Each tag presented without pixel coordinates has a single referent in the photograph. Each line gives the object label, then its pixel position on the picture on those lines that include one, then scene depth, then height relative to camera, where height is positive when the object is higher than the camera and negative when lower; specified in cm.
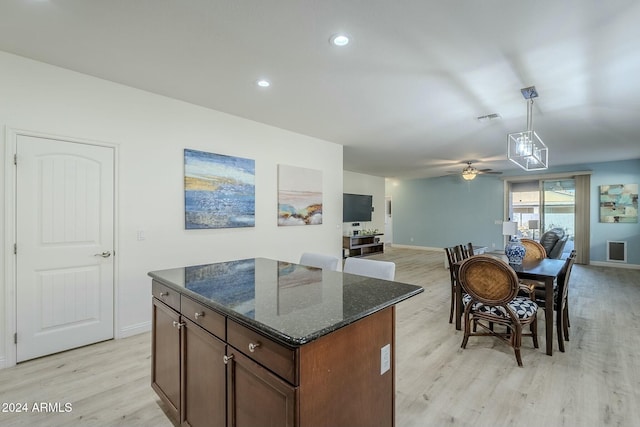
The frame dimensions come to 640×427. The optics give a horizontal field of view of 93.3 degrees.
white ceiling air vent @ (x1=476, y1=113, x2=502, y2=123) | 384 +125
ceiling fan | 668 +91
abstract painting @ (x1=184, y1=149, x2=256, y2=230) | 353 +27
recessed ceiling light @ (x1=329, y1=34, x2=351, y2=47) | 217 +127
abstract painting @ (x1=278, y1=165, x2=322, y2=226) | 458 +27
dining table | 271 -60
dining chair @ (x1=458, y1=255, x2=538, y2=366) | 251 -76
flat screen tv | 791 +15
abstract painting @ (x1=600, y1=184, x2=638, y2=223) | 689 +25
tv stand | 816 -92
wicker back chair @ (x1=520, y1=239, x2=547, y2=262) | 392 -50
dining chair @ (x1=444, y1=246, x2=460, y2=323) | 338 -63
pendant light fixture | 307 +79
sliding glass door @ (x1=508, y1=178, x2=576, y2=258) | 780 +20
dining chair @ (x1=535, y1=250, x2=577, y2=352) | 283 -82
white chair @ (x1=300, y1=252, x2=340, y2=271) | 238 -40
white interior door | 257 -30
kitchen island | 108 -58
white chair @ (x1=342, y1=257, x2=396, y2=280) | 201 -39
